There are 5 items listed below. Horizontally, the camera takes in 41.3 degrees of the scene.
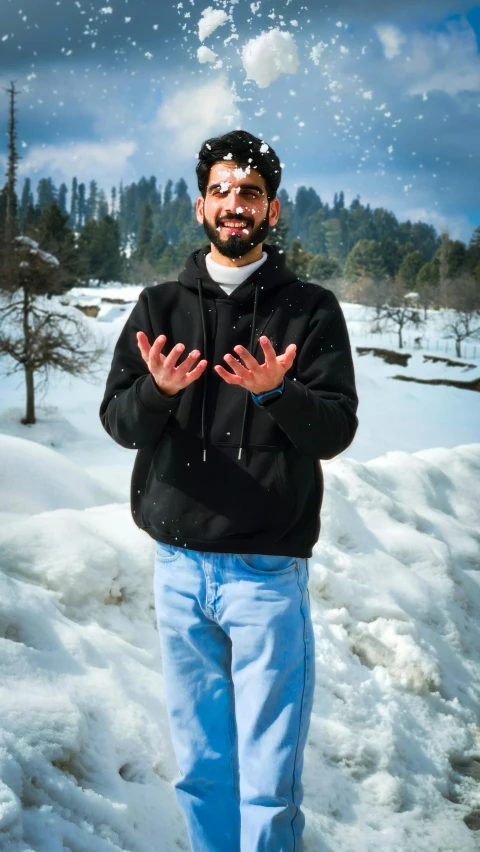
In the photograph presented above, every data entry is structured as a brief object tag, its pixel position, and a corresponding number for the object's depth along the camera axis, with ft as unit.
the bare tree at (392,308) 100.07
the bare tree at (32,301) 49.98
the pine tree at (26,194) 188.80
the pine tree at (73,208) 236.41
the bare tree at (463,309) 81.20
